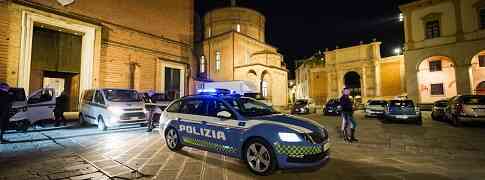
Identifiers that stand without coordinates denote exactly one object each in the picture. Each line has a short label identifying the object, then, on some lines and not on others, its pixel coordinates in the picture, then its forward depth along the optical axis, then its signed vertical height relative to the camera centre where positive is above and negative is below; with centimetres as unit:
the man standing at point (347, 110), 741 -34
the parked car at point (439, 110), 1317 -62
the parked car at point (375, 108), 1582 -60
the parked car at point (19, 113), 890 -51
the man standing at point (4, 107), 716 -22
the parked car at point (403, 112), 1217 -67
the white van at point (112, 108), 951 -35
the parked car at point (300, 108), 2059 -76
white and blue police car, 395 -64
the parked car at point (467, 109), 984 -42
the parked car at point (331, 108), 1888 -71
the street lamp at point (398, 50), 3451 +719
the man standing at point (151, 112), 995 -54
